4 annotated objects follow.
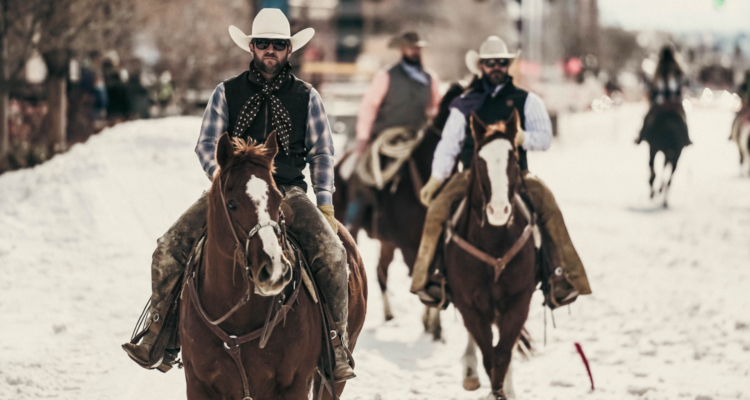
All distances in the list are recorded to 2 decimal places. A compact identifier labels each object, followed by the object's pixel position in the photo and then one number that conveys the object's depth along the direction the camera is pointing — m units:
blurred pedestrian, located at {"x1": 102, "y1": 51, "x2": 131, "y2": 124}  44.59
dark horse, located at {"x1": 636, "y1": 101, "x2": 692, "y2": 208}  36.06
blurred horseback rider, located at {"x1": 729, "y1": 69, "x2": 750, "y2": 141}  44.06
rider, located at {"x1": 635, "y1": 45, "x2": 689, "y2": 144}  35.56
